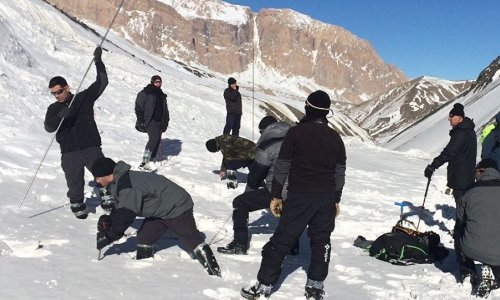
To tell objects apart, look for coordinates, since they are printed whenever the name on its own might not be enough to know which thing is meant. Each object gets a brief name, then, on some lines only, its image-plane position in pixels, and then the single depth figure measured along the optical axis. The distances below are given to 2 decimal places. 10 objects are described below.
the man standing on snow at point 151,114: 12.43
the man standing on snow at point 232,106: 16.23
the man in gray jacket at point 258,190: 7.39
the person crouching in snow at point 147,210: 6.05
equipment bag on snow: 7.76
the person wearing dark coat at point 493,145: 9.80
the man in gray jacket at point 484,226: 6.32
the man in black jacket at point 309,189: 5.64
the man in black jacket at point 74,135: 7.92
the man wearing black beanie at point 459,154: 9.06
